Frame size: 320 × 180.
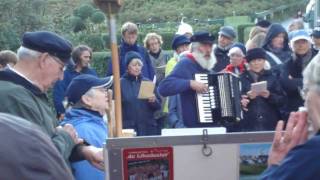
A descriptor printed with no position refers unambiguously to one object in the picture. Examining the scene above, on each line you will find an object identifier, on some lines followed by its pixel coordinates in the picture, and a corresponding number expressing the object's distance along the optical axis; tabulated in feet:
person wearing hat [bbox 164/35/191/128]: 20.26
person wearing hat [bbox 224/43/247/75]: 21.56
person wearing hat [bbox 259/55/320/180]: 6.92
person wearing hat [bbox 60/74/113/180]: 12.66
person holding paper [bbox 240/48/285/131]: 20.16
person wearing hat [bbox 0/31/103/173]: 10.89
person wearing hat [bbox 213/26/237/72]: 23.41
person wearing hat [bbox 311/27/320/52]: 22.36
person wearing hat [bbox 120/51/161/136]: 23.07
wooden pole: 10.78
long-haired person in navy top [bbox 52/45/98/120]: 25.07
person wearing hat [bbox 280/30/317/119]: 20.34
